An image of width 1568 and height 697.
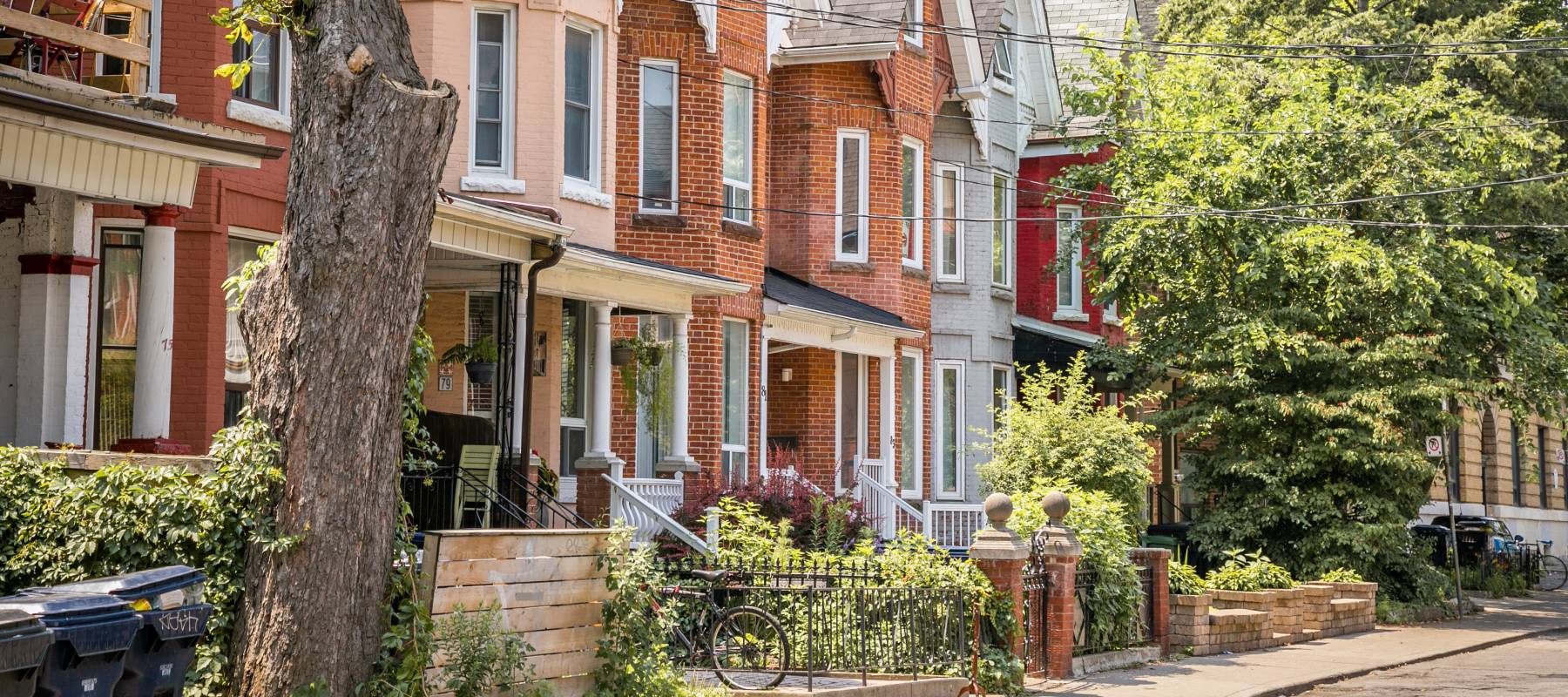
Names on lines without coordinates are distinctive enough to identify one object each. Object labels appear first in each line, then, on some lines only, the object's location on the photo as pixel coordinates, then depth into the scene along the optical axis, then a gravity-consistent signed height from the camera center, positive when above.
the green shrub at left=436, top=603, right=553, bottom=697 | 10.43 -1.19
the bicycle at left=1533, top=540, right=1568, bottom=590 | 36.74 -2.43
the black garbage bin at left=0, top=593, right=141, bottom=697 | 7.89 -0.85
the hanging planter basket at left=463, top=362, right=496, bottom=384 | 17.25 +0.91
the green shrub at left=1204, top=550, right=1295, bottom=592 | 21.78 -1.46
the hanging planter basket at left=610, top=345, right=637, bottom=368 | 20.67 +1.30
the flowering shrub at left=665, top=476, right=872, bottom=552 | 19.38 -0.57
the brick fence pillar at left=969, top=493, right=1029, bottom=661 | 15.15 -0.85
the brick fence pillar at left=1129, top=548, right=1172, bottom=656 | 18.31 -1.39
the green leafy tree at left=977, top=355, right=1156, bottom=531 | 20.39 +0.14
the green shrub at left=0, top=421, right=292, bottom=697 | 9.76 -0.38
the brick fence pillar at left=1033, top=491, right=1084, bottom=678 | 15.95 -1.13
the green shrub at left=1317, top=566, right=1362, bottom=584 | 23.94 -1.60
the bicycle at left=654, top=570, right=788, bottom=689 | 13.99 -1.46
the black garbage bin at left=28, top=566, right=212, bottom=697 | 8.52 -0.85
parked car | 34.00 -1.46
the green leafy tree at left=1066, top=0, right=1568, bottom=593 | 24.08 +2.68
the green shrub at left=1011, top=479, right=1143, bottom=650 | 17.17 -0.98
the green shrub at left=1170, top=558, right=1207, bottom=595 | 19.33 -1.35
